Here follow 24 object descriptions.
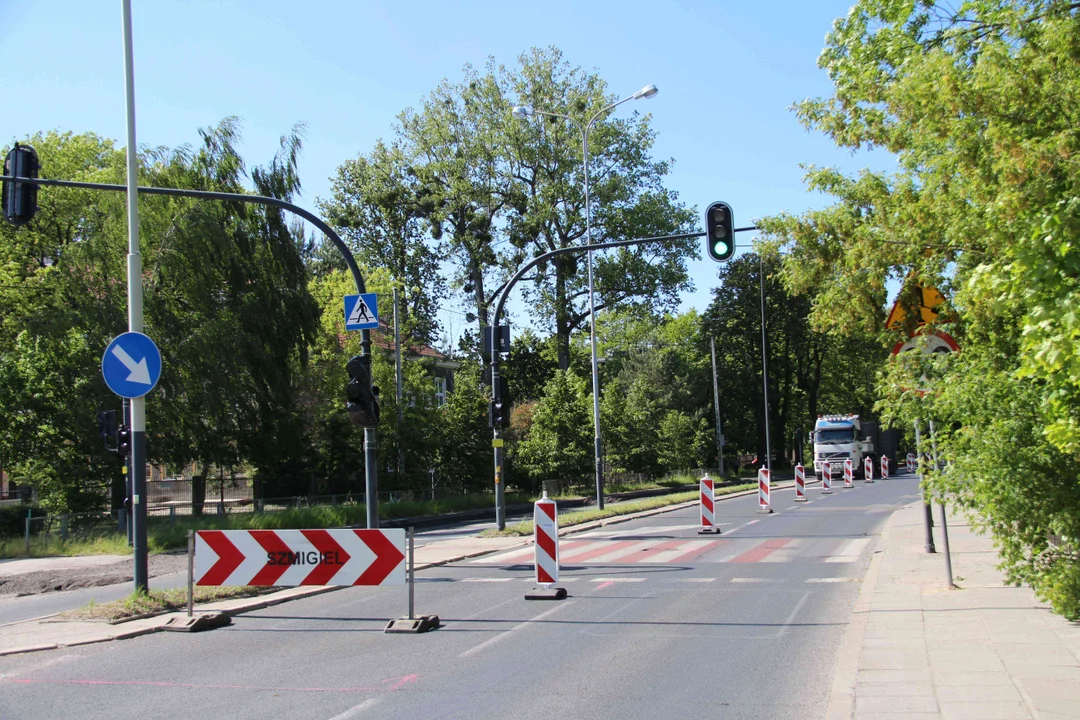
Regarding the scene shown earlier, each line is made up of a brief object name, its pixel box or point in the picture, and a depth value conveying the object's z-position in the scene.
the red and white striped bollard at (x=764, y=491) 27.45
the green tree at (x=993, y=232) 5.88
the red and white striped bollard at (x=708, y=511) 20.38
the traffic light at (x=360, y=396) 14.05
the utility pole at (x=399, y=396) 35.97
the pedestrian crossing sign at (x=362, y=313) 14.99
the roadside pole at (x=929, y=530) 14.22
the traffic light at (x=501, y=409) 20.91
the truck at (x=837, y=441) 52.62
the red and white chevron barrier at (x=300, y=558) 9.98
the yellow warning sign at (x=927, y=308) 10.48
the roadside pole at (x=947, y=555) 11.08
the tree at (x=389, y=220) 49.91
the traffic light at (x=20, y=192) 11.80
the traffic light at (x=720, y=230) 15.88
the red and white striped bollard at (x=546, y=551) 11.63
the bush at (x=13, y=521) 24.30
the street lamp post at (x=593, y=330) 28.86
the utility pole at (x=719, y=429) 53.90
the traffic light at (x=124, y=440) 18.36
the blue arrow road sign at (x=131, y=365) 10.83
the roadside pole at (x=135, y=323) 11.16
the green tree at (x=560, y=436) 40.91
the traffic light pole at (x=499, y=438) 19.91
